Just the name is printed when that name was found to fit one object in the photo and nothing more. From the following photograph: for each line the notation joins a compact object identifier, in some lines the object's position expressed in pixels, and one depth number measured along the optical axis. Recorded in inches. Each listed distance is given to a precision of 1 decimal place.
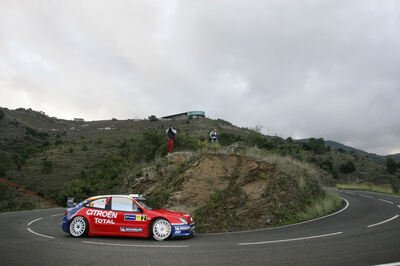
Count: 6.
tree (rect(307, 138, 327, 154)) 3024.1
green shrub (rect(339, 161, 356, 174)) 2358.5
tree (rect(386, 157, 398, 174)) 2416.3
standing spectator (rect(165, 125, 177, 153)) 775.7
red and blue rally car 436.1
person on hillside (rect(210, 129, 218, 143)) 827.1
